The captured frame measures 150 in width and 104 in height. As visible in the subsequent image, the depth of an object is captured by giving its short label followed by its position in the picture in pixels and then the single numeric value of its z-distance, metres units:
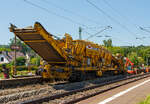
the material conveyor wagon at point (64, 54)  10.67
